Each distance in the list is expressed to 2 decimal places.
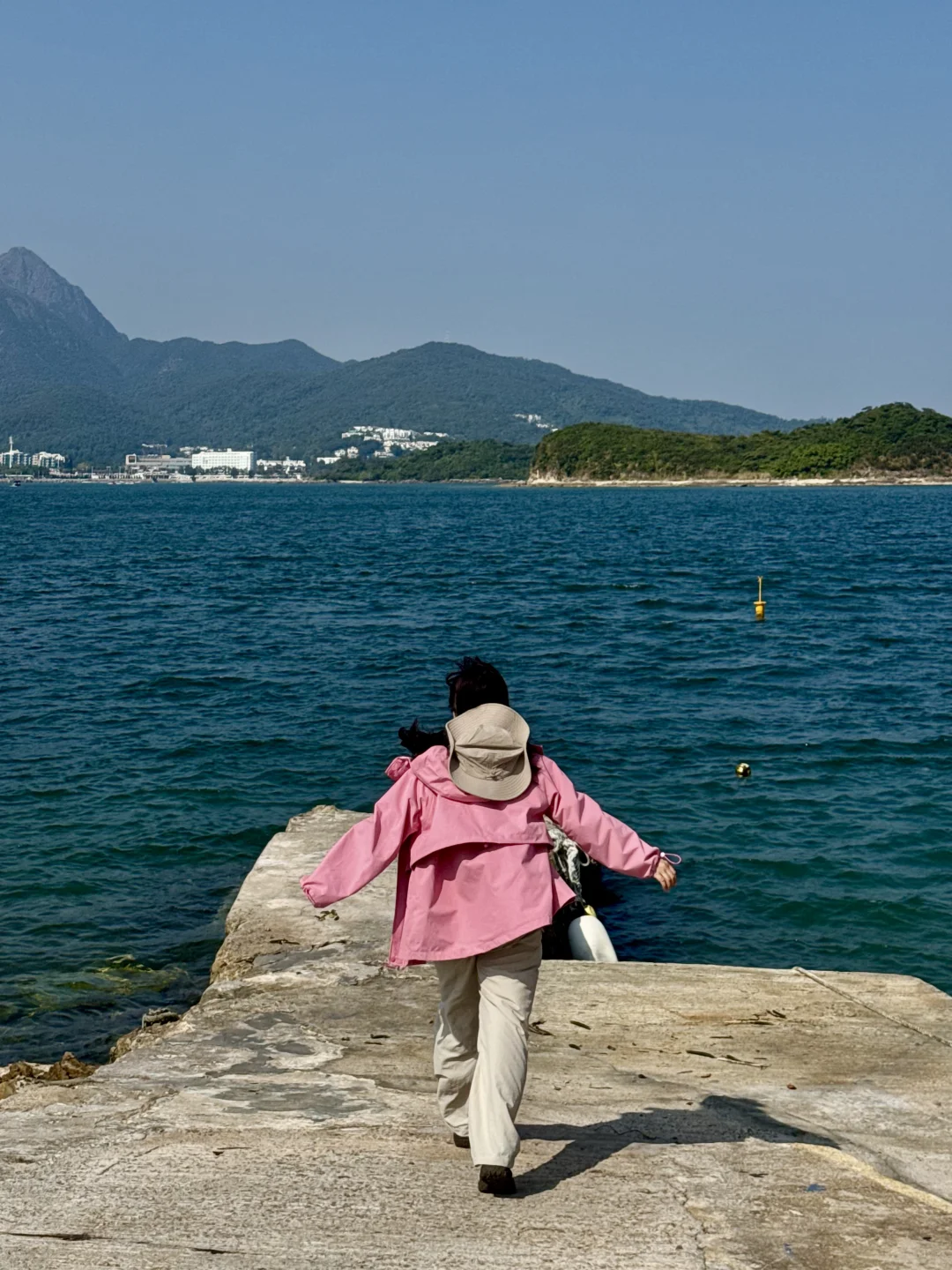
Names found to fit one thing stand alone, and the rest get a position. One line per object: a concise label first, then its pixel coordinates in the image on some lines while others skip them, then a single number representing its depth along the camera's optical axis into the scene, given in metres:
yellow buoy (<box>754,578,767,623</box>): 30.88
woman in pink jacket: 4.42
